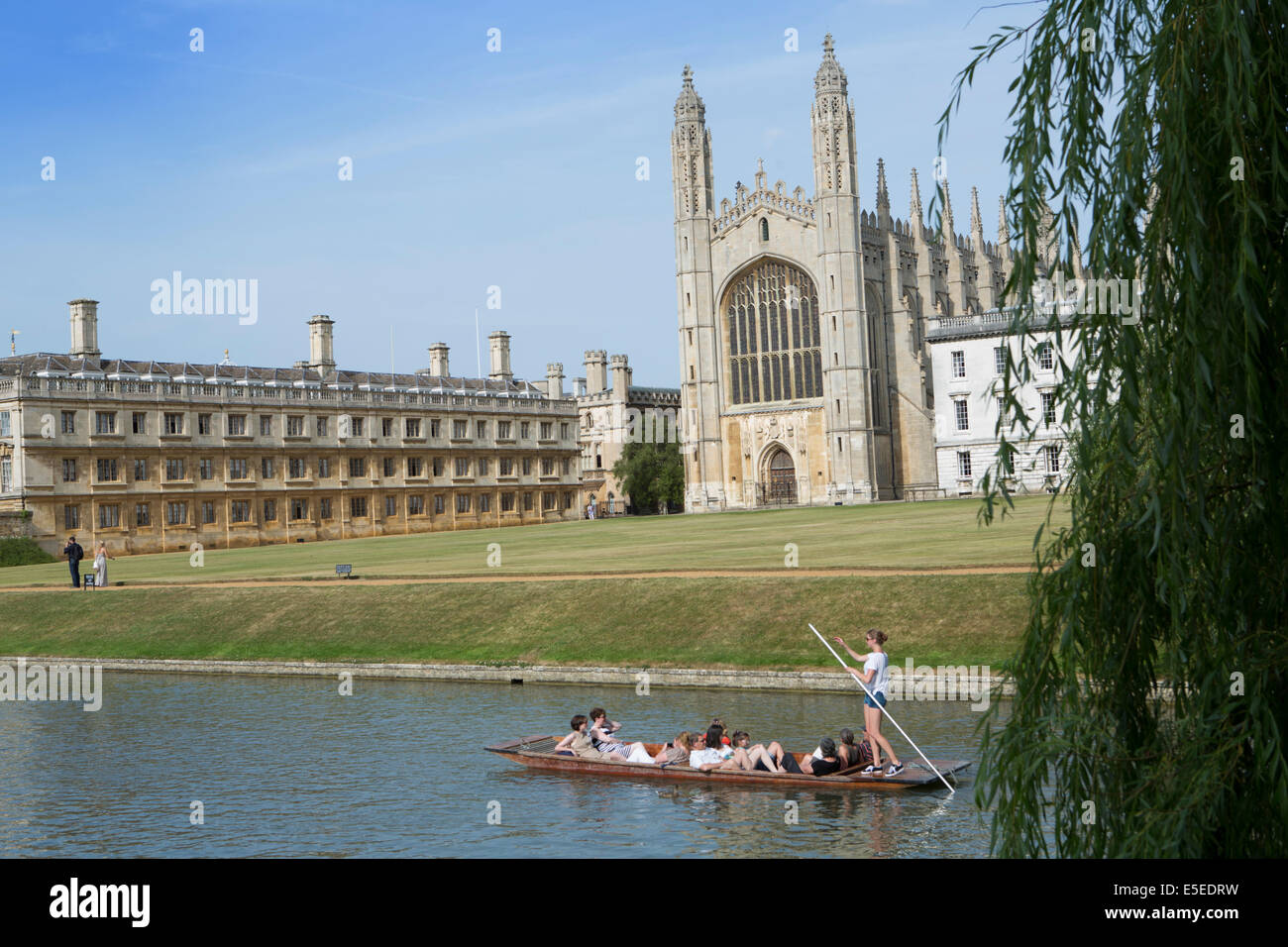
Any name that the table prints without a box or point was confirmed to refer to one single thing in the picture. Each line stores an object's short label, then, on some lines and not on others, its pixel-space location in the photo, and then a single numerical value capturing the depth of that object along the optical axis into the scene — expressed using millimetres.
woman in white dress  38562
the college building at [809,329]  83438
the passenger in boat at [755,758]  16500
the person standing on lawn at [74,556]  39000
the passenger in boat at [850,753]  16156
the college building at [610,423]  103125
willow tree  7387
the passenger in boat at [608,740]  17516
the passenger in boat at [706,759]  16688
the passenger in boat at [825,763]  16172
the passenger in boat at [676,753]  17203
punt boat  15930
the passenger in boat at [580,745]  17750
